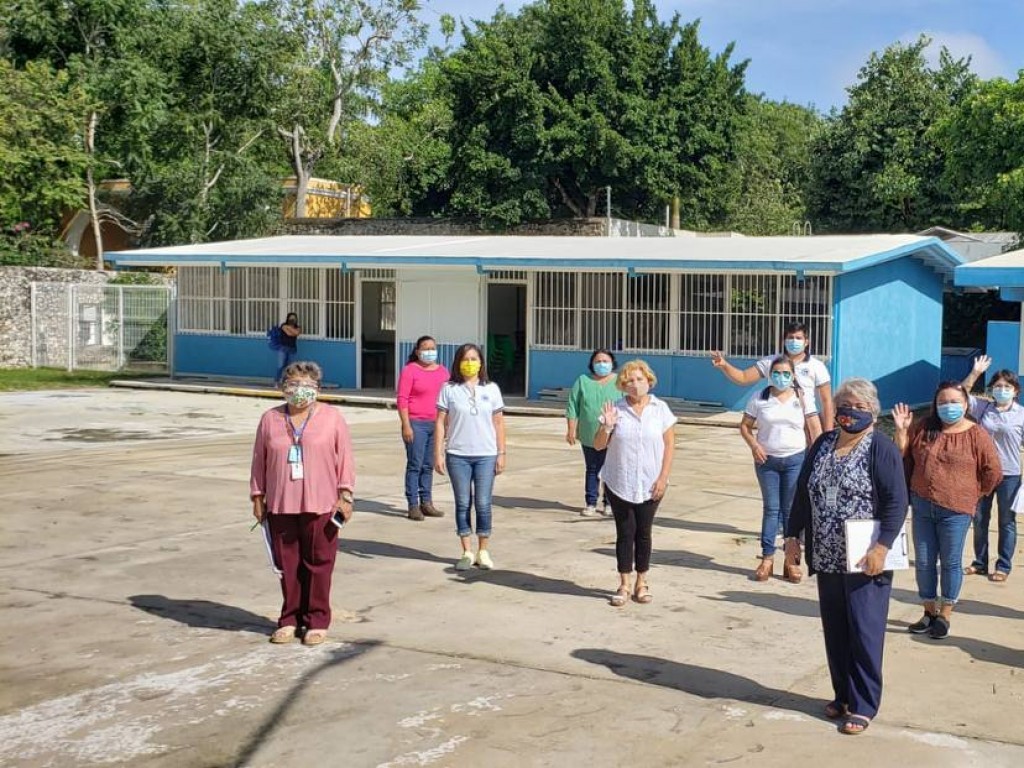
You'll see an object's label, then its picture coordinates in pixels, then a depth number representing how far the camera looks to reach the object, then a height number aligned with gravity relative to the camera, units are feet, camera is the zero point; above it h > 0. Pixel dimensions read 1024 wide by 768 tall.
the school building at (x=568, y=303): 72.13 +0.71
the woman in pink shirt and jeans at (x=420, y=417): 36.73 -2.88
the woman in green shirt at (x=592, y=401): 38.01 -2.45
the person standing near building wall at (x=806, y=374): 31.65 -1.42
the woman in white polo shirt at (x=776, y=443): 30.42 -2.90
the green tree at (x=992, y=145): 97.09 +13.08
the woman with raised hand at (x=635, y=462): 26.61 -2.94
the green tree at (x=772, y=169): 164.86 +21.98
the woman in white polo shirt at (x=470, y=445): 30.76 -3.03
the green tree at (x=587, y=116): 132.26 +20.10
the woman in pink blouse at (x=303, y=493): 23.72 -3.23
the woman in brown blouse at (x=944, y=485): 24.86 -3.12
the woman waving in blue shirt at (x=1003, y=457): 30.60 -3.18
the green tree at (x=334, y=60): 149.79 +30.37
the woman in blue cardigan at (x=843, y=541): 19.16 -3.28
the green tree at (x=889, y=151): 134.41 +17.01
